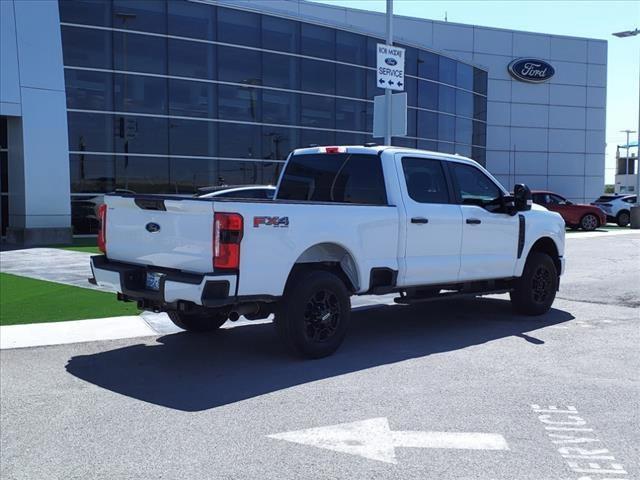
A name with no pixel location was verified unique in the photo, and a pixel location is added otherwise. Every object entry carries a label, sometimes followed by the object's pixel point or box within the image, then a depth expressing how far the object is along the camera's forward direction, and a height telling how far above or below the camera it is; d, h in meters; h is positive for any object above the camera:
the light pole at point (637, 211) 28.81 -1.28
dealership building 19.39 +2.90
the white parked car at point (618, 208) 30.68 -1.23
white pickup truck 5.88 -0.65
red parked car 26.80 -1.20
